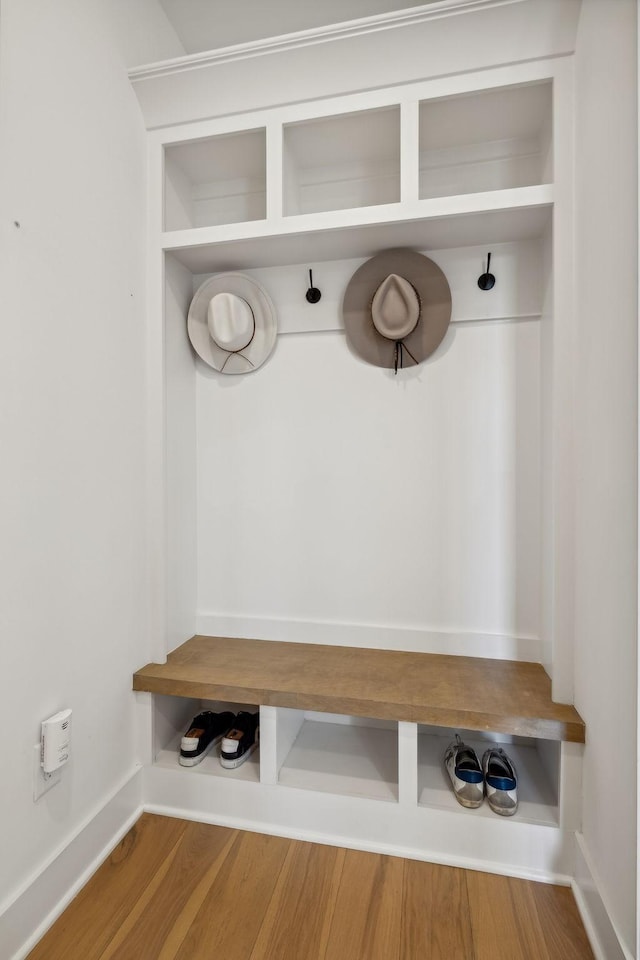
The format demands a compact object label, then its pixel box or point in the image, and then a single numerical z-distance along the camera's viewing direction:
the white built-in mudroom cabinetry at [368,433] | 1.40
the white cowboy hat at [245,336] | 1.83
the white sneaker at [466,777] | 1.38
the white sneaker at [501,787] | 1.34
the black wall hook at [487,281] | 1.68
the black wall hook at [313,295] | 1.82
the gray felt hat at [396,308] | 1.63
